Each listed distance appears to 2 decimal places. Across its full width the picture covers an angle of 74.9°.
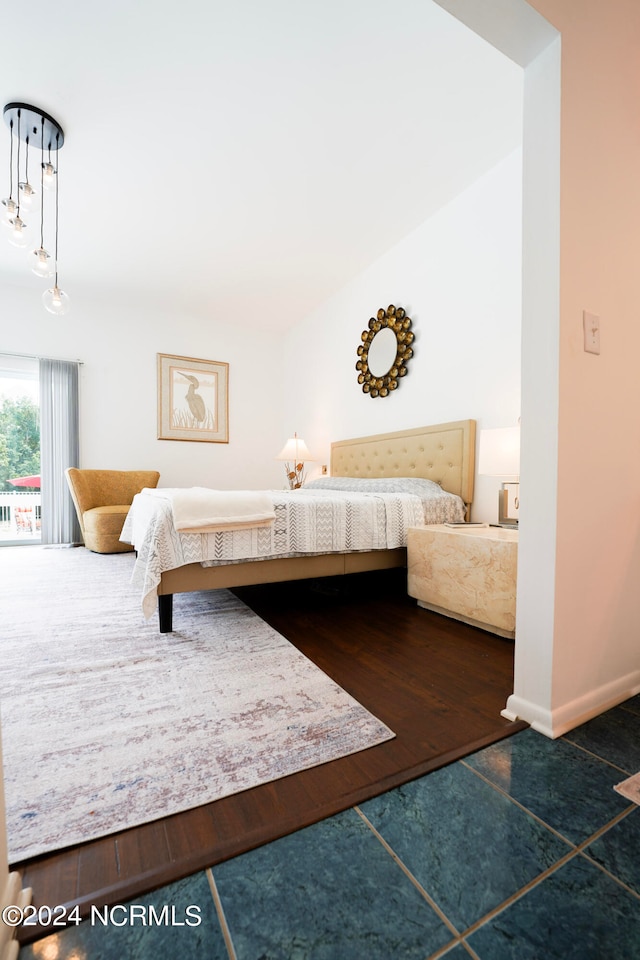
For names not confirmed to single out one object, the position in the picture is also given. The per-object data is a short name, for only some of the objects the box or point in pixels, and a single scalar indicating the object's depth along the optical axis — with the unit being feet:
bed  6.38
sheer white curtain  14.69
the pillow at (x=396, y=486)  9.55
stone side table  6.29
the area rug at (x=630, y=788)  3.25
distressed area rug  3.16
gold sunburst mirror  11.71
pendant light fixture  7.48
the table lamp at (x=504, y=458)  7.04
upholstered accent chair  13.16
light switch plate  4.16
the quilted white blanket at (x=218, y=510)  6.36
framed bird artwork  16.78
